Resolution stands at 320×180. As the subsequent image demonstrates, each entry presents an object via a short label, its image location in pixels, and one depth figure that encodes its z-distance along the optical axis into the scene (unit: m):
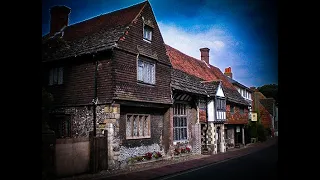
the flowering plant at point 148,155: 12.43
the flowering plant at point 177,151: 14.44
